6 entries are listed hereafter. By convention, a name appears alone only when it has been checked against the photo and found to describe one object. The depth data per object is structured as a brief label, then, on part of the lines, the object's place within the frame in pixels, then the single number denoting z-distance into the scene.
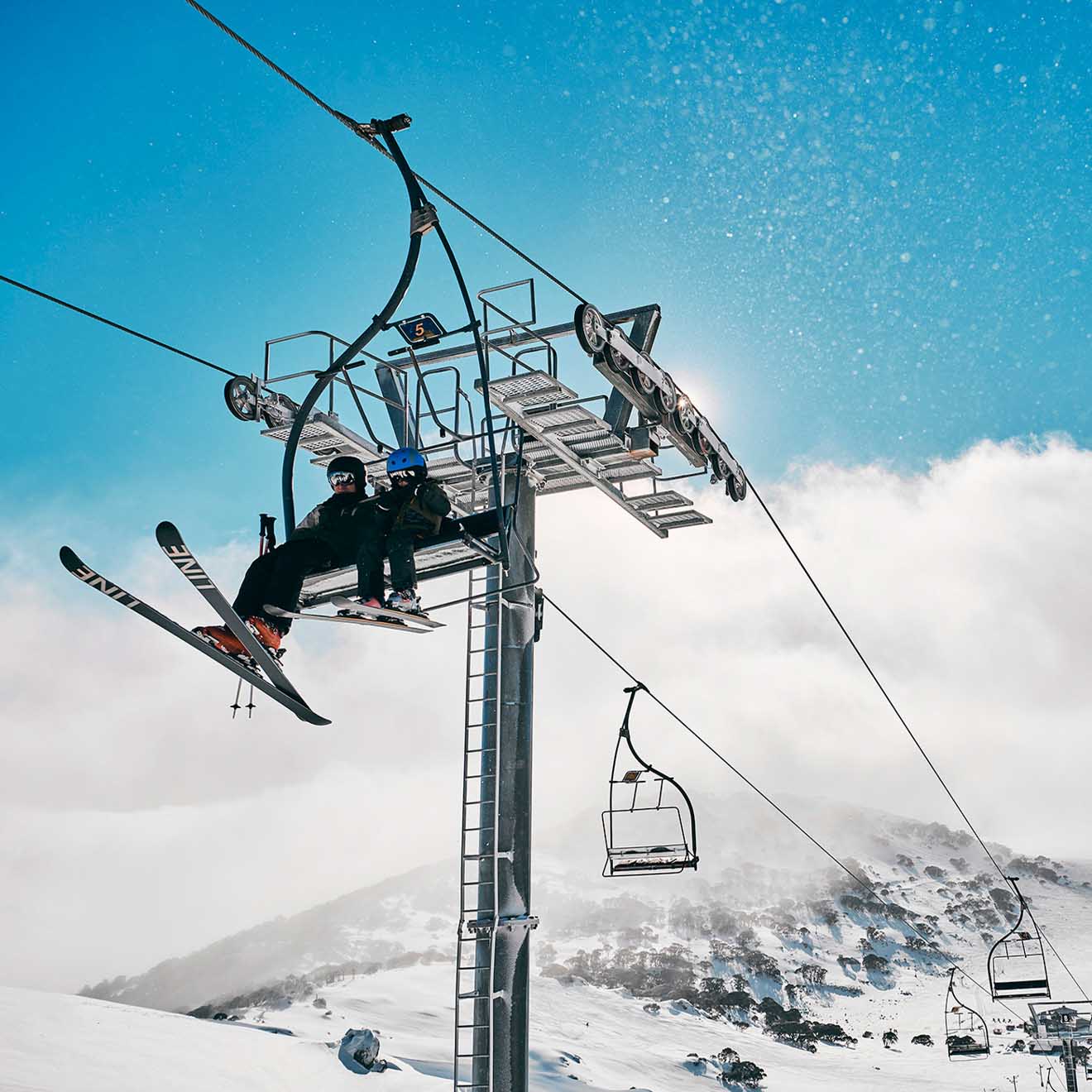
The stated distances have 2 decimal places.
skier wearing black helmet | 8.64
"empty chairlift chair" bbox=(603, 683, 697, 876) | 10.57
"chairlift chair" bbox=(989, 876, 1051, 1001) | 20.45
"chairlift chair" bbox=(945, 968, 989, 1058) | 27.30
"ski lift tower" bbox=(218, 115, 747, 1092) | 9.39
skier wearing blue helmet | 8.57
